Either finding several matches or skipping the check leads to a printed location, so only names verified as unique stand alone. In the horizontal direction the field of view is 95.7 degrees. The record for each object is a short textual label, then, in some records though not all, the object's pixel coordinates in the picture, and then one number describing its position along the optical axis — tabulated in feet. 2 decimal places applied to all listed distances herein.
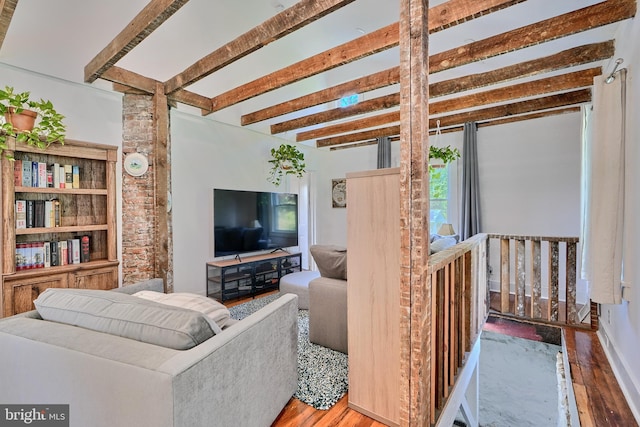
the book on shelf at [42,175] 8.81
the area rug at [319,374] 6.43
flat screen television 13.74
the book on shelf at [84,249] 9.84
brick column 10.69
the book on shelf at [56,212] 9.23
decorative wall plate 10.59
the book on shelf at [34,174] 8.68
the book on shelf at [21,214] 8.41
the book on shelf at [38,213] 8.85
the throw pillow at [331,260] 8.34
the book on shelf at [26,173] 8.50
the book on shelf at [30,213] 8.68
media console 13.21
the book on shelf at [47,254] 8.97
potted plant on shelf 7.34
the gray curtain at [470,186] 15.62
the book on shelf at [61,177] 9.25
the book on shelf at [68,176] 9.39
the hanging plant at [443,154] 13.35
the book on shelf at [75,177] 9.60
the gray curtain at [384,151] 18.57
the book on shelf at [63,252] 9.24
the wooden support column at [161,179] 10.80
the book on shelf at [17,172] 8.36
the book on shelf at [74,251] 9.53
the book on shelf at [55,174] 9.14
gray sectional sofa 3.41
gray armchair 8.16
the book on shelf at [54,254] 9.11
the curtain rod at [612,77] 7.59
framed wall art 20.58
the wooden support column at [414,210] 4.50
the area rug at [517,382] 7.75
